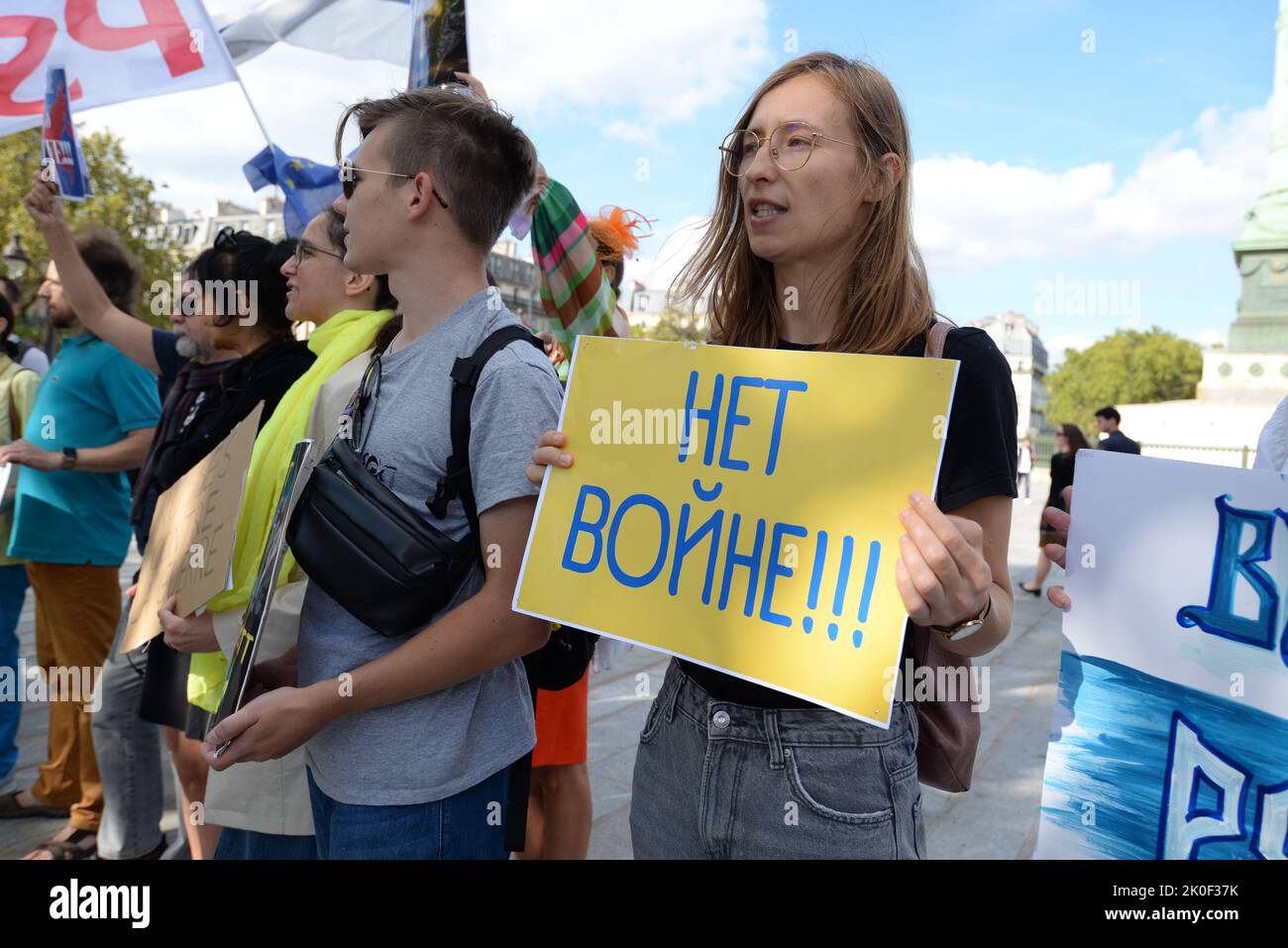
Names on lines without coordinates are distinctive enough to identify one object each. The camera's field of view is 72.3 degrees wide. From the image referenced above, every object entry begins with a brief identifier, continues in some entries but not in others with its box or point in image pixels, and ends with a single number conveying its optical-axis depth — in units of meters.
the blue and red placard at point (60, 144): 2.99
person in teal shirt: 3.36
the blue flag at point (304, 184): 3.54
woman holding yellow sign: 1.22
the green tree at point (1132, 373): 61.00
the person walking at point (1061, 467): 9.33
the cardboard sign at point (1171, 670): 1.22
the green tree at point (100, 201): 19.70
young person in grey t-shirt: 1.45
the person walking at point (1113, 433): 8.55
